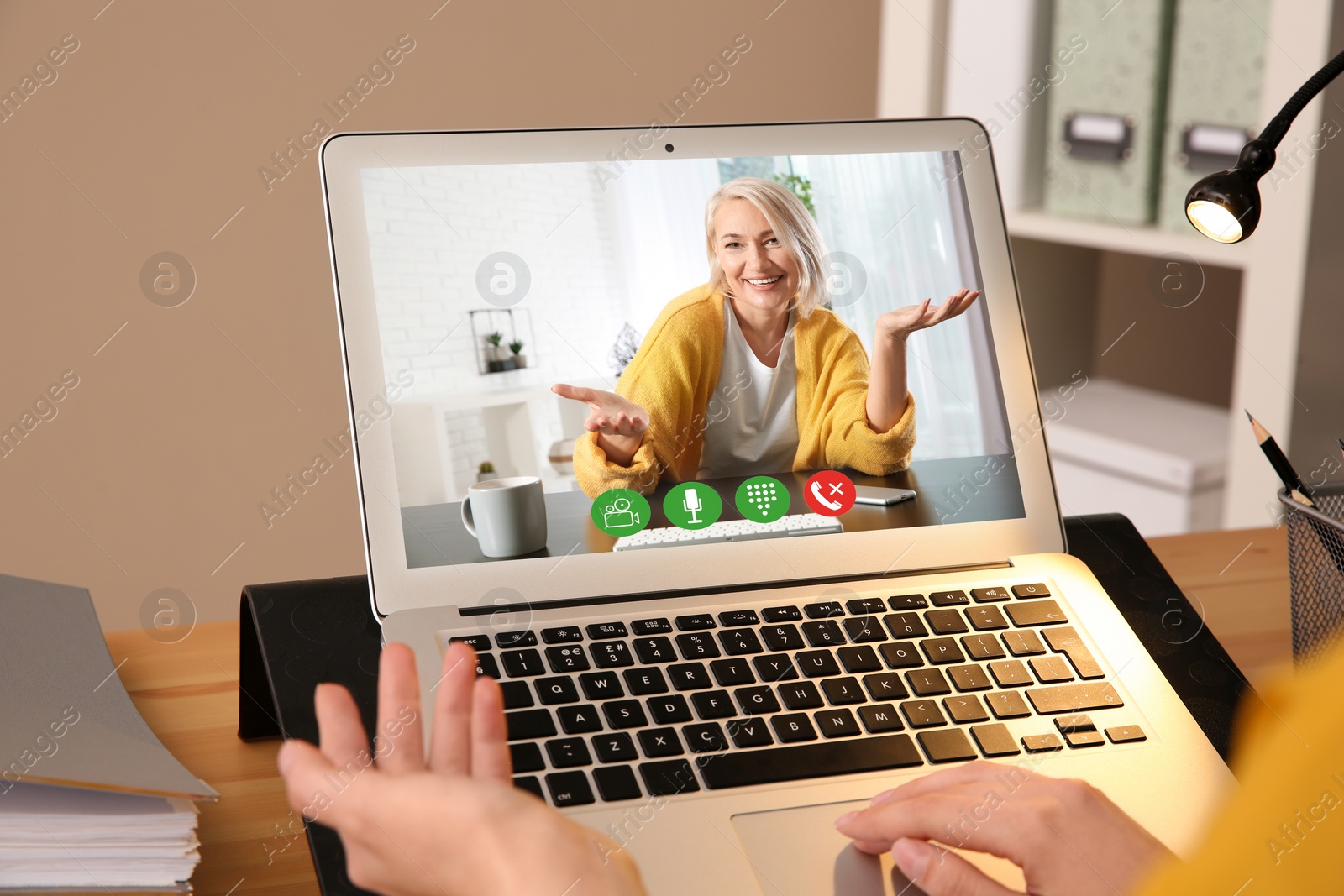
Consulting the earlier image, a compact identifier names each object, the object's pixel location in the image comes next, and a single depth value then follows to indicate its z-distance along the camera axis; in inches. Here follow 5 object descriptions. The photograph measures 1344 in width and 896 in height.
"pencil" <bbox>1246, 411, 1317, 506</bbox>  25.9
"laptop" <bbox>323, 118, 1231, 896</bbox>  21.7
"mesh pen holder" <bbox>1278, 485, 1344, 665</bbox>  24.3
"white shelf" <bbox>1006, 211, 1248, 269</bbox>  57.9
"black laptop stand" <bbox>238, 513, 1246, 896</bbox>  23.9
